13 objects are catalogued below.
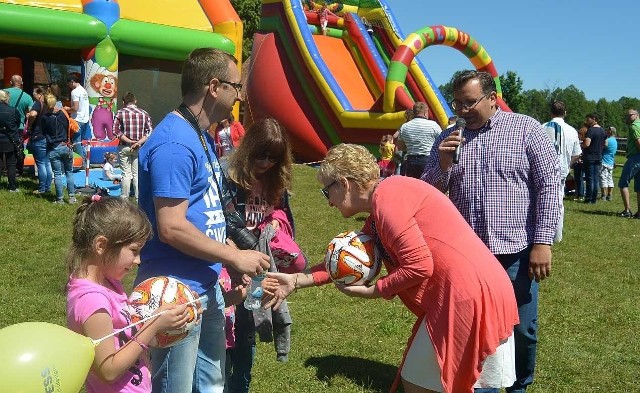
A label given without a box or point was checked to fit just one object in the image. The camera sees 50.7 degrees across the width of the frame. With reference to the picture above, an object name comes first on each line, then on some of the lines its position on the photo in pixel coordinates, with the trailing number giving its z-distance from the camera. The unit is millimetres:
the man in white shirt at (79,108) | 11953
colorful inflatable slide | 14930
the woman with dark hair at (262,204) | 3619
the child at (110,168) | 11617
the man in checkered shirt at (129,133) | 10273
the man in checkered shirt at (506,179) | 3703
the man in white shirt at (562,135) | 8648
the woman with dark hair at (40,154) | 10258
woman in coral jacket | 2807
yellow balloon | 1877
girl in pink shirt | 2277
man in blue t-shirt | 2594
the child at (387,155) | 12844
